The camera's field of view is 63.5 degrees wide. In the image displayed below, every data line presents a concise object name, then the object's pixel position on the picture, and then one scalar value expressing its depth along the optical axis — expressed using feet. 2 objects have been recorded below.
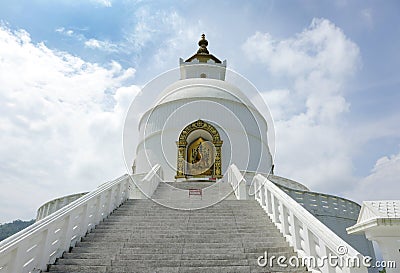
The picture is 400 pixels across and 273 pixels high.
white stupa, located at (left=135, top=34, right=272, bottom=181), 64.59
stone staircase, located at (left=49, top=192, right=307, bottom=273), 17.95
